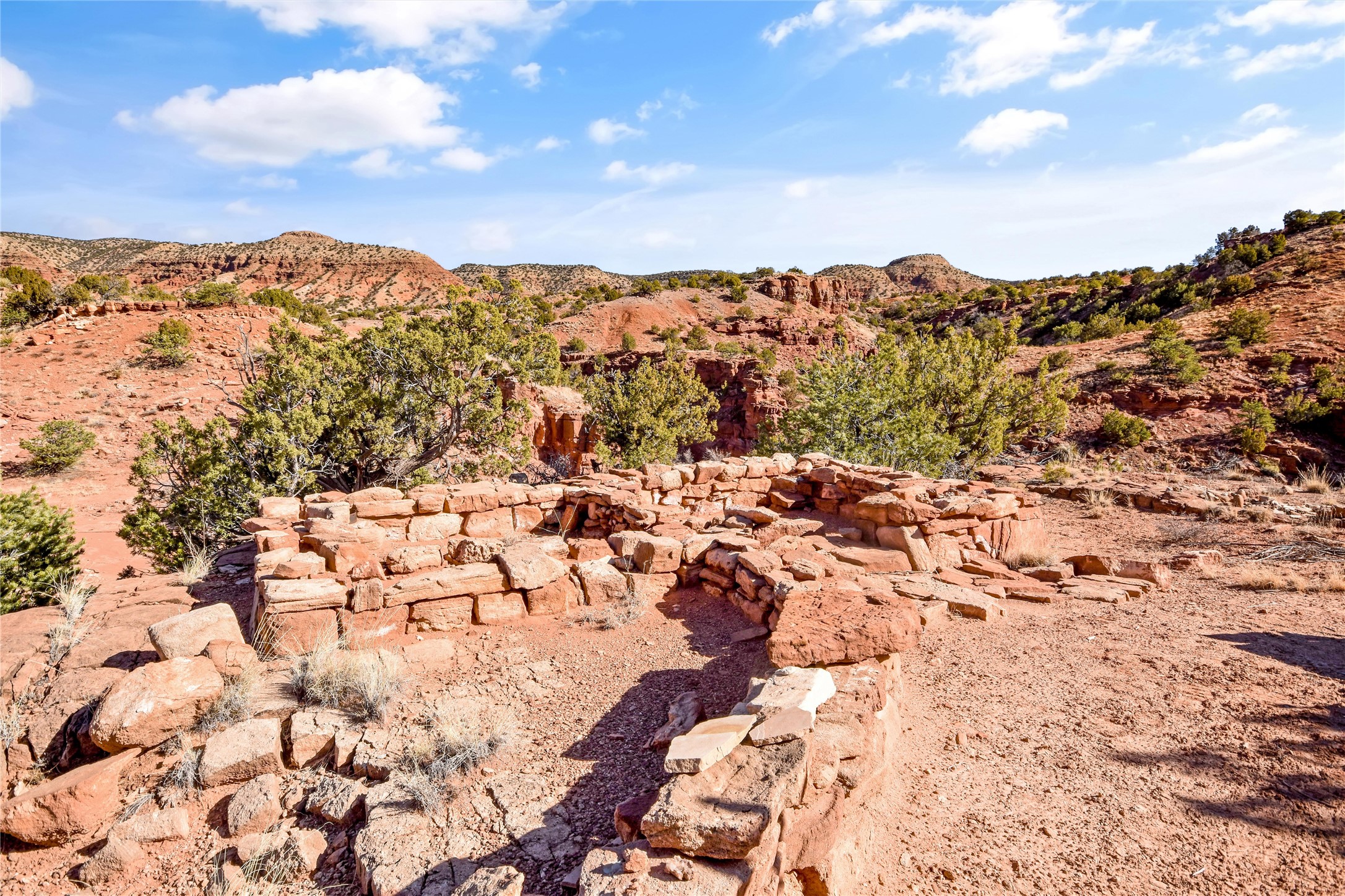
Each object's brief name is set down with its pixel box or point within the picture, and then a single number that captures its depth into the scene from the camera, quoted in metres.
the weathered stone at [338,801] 3.67
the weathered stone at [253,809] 3.73
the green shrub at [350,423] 9.76
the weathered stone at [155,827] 3.68
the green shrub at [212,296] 30.05
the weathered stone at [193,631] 4.97
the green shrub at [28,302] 28.77
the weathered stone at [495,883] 2.69
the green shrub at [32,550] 7.27
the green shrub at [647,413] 20.23
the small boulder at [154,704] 4.17
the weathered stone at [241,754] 4.00
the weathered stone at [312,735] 4.23
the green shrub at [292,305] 31.96
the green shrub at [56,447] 17.84
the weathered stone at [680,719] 4.12
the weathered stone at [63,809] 3.67
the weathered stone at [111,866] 3.50
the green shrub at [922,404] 14.09
